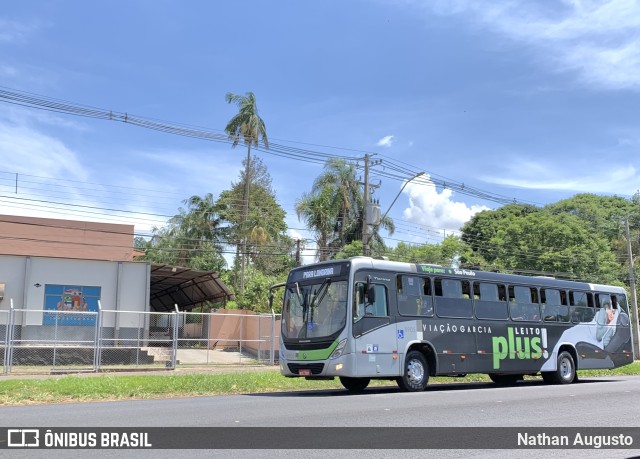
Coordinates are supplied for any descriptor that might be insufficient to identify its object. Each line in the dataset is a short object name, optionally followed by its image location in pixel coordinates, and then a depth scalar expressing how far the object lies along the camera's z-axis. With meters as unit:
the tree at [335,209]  42.78
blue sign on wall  27.81
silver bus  15.52
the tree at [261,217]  48.53
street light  25.11
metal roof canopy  33.88
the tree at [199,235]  53.03
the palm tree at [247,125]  46.50
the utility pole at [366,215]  25.48
